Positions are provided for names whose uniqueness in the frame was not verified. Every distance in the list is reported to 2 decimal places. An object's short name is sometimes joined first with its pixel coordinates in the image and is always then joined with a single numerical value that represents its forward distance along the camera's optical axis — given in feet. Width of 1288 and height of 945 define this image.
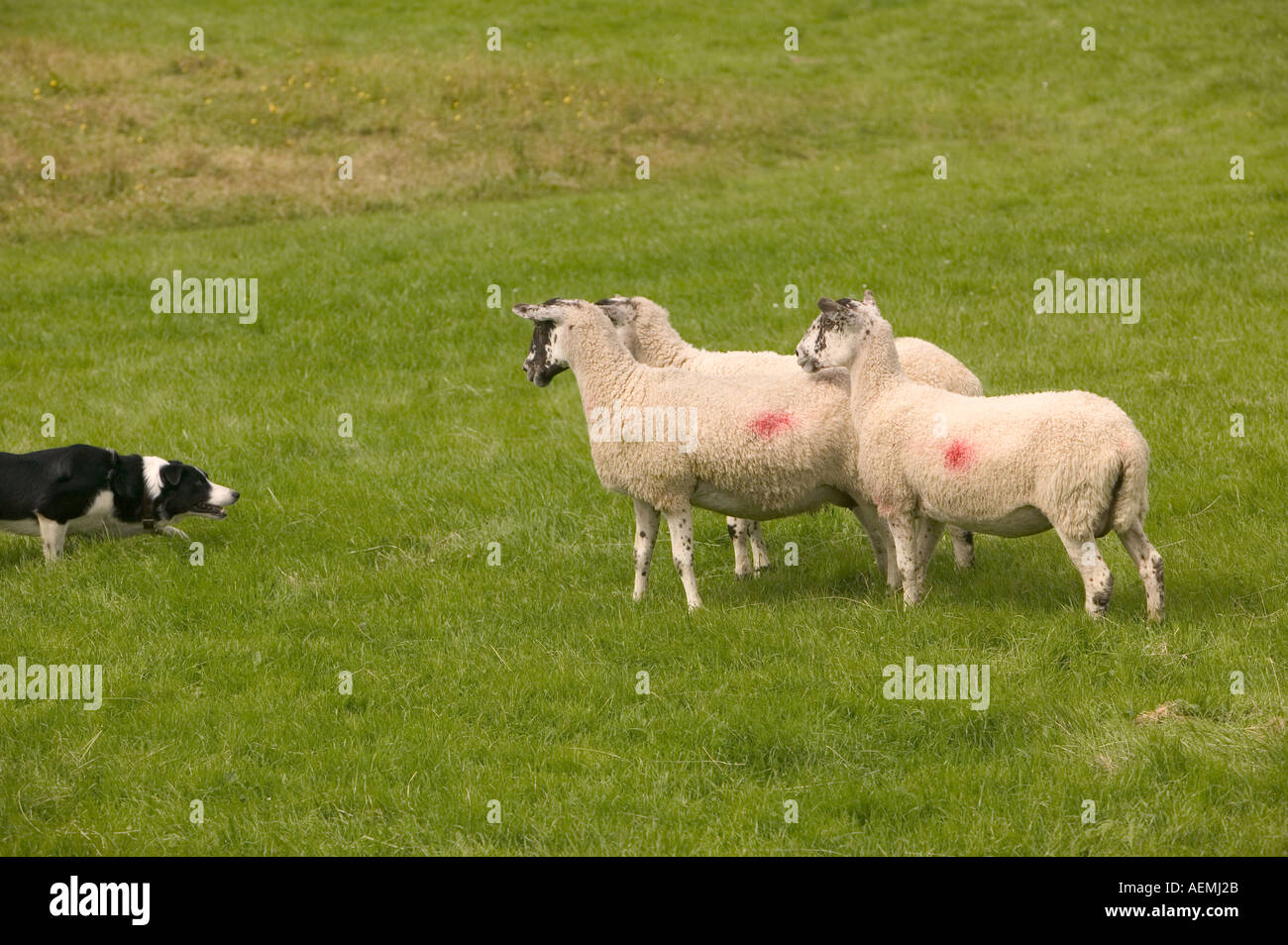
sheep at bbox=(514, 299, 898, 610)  33.17
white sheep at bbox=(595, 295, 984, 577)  35.63
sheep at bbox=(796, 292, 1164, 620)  28.89
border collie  39.55
